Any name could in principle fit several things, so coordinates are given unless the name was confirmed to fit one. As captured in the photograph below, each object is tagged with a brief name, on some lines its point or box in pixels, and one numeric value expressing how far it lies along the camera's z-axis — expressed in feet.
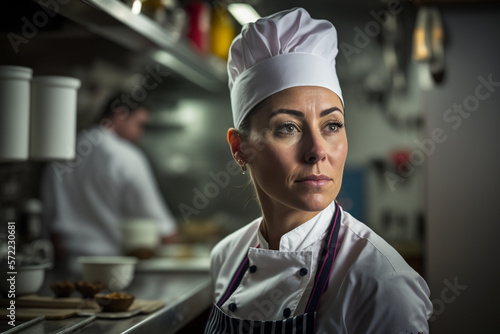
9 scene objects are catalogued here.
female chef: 3.56
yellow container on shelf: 10.89
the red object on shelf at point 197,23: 9.73
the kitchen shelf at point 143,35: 5.30
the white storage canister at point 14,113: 4.67
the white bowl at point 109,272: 5.47
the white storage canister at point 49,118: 5.07
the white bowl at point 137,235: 8.18
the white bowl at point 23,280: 4.77
